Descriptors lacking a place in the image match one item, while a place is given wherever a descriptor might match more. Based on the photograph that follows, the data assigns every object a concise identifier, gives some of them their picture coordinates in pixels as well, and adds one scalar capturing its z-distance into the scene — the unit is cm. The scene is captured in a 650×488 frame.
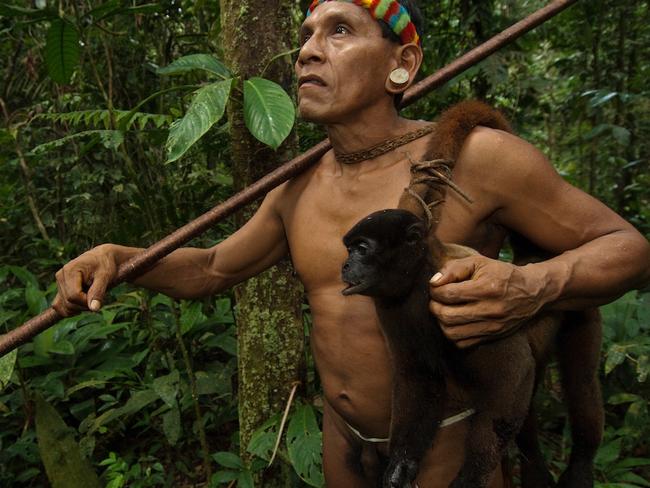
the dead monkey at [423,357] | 127
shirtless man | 126
